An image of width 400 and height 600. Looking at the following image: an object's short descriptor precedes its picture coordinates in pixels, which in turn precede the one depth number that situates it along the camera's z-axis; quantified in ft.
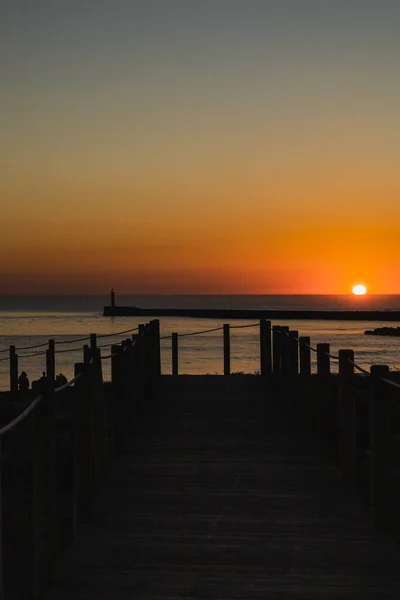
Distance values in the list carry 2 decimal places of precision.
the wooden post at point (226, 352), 60.75
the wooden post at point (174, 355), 59.93
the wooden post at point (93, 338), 44.29
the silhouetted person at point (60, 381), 67.05
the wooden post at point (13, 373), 73.47
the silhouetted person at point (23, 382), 78.44
